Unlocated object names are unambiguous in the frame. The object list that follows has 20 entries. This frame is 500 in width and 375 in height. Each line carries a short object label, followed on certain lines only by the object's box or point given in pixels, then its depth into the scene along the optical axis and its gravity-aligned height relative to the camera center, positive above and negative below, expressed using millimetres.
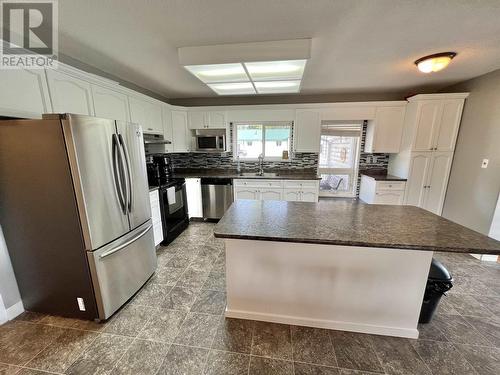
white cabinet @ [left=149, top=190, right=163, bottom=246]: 2803 -960
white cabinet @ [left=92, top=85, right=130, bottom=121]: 2221 +536
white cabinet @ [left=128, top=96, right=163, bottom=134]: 2795 +530
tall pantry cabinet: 3178 +54
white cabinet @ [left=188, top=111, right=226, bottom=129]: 3992 +588
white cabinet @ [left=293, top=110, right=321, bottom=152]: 3832 +340
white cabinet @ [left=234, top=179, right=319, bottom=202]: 3801 -773
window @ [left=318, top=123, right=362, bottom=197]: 4051 -219
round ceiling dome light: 2096 +929
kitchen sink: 3969 -520
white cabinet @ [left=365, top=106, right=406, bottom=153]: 3605 +352
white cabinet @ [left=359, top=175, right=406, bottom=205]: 3525 -769
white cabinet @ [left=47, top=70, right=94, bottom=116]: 1784 +525
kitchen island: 1478 -956
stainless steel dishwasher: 3826 -911
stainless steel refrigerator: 1471 -500
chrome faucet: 4269 -309
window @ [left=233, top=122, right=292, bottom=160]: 4207 +201
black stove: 3047 -742
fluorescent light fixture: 1842 +850
